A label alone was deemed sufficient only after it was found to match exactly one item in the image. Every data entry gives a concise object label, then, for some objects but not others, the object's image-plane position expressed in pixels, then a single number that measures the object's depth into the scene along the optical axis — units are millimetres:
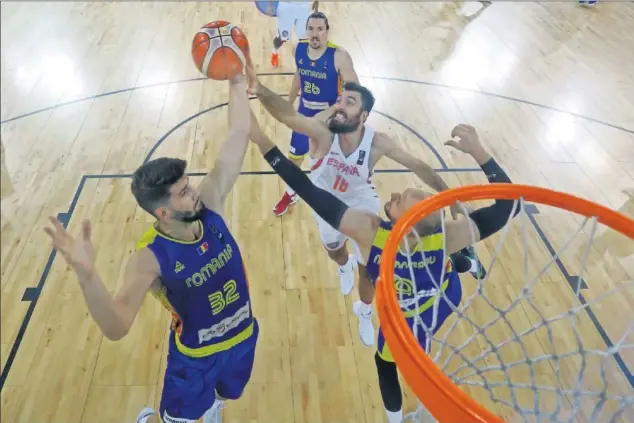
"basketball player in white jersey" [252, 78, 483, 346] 3715
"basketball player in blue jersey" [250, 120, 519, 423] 2803
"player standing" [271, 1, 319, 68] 7734
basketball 3006
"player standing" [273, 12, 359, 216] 4703
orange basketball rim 1709
